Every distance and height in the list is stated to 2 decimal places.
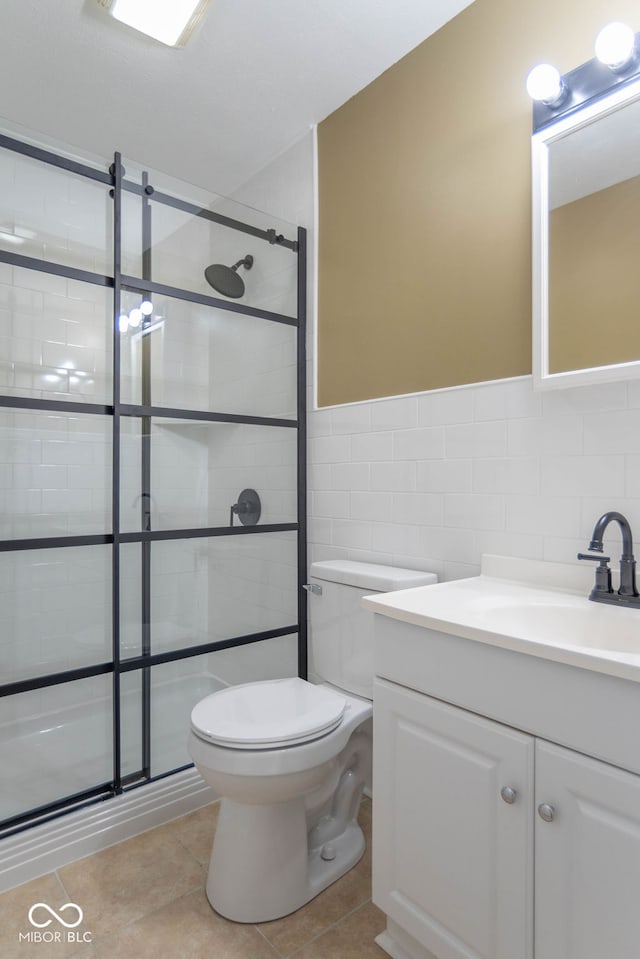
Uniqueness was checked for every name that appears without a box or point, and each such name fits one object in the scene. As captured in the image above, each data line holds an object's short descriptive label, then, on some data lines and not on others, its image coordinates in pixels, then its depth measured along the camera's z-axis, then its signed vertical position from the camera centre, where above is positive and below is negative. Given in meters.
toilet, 1.36 -0.76
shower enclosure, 1.69 +0.02
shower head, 2.09 +0.77
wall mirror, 1.30 +0.59
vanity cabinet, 0.90 -0.67
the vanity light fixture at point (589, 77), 1.25 +0.98
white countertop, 0.98 -0.29
